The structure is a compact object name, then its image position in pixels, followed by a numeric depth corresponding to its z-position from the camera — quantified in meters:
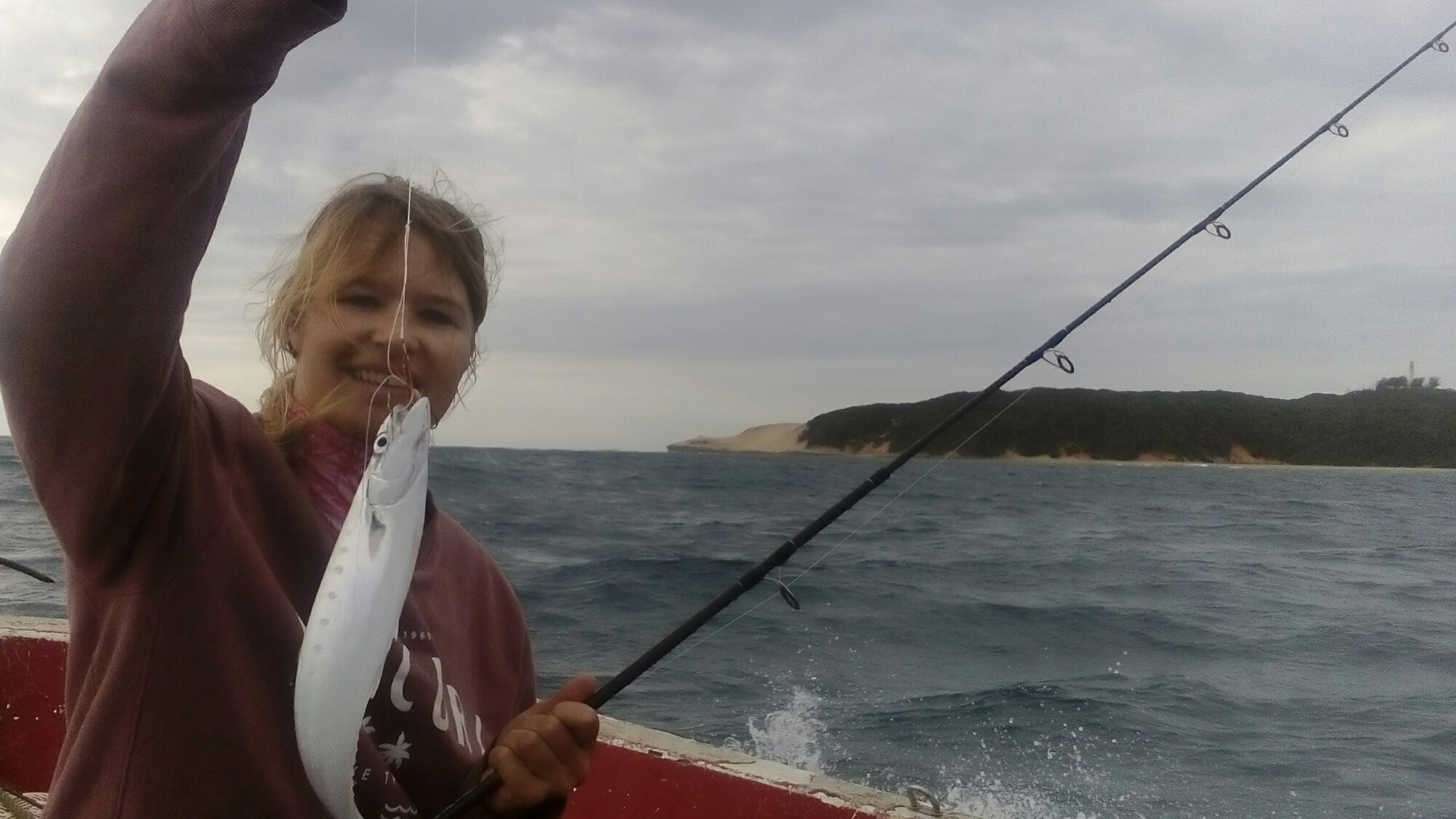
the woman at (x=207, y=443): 0.99
